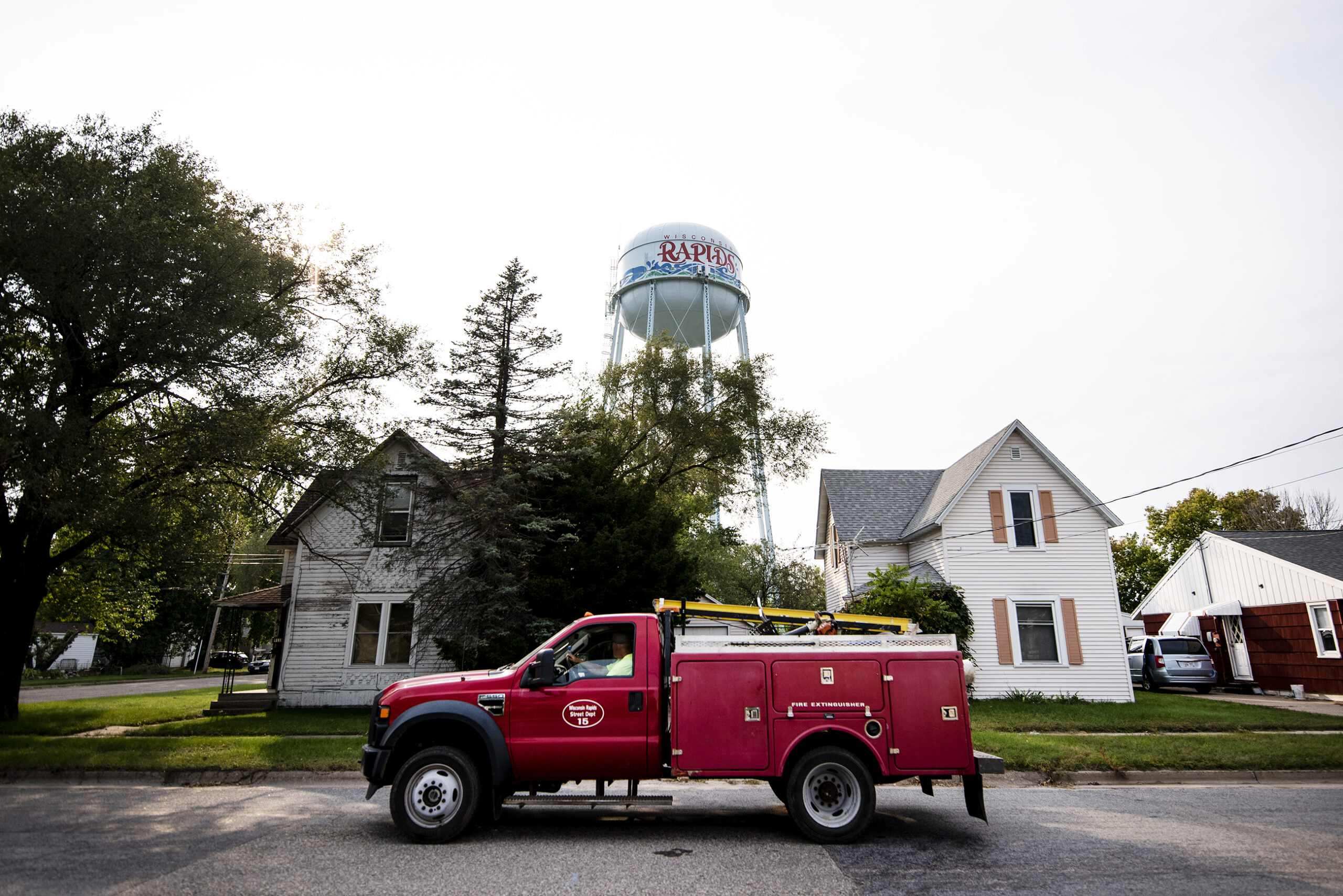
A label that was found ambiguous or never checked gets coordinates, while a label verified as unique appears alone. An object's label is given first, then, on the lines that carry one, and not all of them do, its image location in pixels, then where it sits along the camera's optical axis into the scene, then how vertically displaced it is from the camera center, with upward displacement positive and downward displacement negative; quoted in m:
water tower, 35.94 +17.45
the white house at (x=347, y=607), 21.06 +1.56
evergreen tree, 17.12 +3.77
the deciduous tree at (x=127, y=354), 12.84 +5.66
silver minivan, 24.61 +0.27
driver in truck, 7.66 +0.03
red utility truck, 7.26 -0.56
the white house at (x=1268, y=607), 22.50 +2.07
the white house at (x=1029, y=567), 21.36 +2.90
